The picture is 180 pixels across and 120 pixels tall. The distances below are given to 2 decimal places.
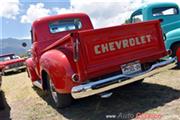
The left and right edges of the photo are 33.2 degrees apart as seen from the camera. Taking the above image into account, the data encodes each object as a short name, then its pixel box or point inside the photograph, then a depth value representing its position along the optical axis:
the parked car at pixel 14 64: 16.09
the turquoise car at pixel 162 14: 9.17
